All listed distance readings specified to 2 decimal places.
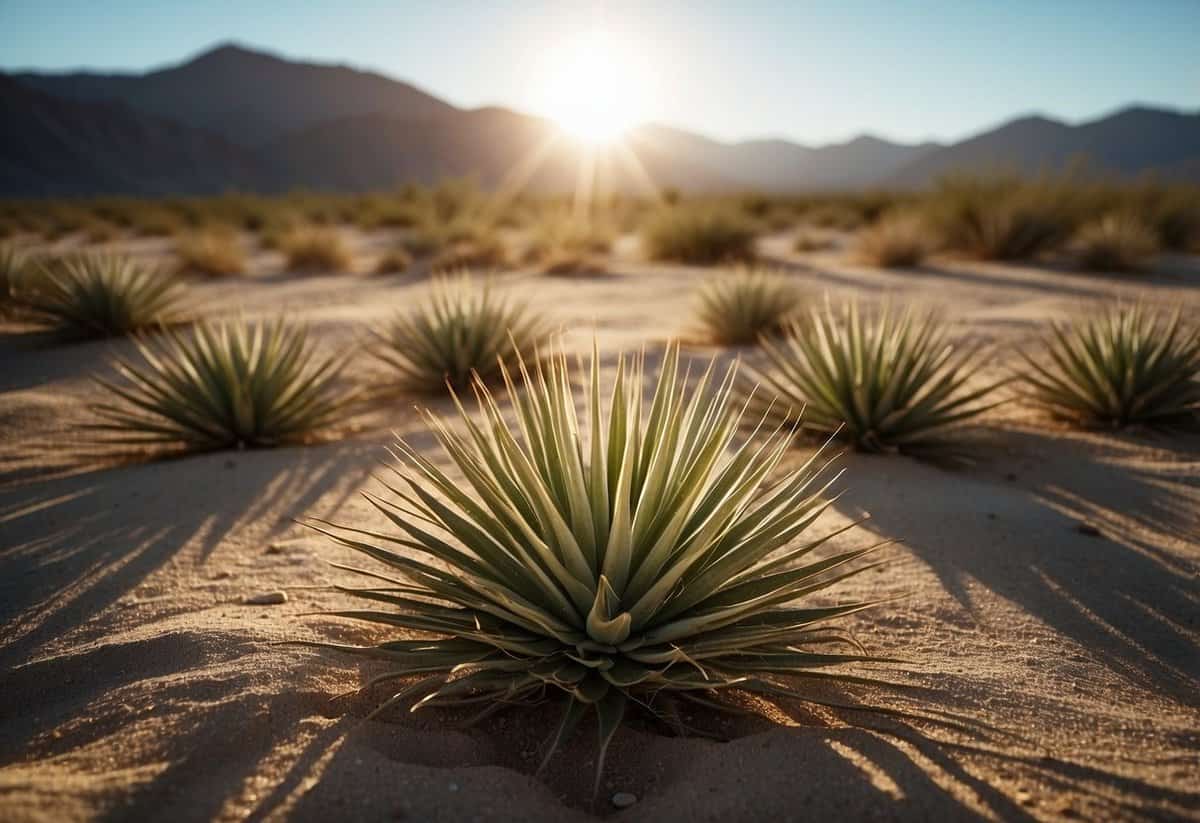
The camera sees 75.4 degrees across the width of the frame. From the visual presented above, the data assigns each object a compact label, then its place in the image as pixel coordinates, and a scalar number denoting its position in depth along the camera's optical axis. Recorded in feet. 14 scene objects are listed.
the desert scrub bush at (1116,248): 38.50
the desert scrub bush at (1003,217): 43.65
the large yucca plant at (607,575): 7.20
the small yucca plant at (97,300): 25.95
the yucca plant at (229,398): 16.70
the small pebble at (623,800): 6.68
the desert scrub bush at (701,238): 48.60
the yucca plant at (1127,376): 17.04
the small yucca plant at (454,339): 21.09
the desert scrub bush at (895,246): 43.04
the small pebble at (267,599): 10.32
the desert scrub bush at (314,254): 48.93
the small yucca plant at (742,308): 26.20
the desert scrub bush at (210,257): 45.73
